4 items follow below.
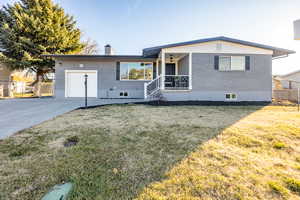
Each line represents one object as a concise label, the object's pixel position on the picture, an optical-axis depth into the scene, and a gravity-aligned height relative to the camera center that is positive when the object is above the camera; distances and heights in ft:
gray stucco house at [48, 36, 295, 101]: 27.73 +4.79
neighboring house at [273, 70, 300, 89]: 52.04 +7.34
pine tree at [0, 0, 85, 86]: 41.01 +18.37
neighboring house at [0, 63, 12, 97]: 42.52 +5.47
